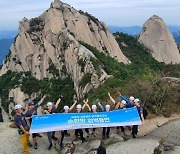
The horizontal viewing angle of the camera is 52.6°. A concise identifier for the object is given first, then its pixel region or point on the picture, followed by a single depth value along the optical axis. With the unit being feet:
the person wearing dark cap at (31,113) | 22.80
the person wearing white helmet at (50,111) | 22.79
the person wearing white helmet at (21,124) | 20.78
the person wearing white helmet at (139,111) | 23.50
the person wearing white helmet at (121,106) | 24.04
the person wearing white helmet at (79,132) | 23.40
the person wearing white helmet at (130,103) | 23.87
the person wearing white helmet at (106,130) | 23.69
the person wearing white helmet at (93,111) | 23.42
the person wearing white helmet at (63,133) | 22.74
